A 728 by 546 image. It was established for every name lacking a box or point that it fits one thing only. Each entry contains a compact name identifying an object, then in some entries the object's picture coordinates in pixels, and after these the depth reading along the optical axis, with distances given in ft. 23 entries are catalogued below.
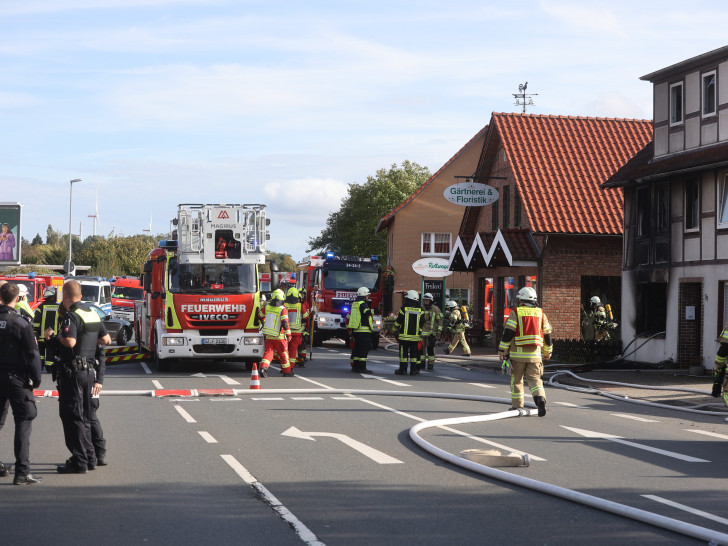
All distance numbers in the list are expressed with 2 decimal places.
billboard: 186.29
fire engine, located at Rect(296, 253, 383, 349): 111.55
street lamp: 186.19
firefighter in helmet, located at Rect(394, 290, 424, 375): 72.95
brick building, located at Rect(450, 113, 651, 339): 106.93
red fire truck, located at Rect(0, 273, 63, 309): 117.70
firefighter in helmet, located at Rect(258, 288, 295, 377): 67.26
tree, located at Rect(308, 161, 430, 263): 251.60
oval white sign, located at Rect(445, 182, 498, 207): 106.01
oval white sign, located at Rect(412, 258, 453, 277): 104.12
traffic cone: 57.26
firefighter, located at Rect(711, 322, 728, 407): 49.85
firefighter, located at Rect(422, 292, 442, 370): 79.77
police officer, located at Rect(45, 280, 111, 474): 30.83
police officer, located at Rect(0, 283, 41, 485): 29.27
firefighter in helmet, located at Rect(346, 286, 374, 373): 75.20
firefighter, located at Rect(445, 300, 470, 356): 99.09
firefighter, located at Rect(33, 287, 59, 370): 57.47
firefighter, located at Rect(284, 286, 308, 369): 72.28
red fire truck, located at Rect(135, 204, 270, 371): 71.20
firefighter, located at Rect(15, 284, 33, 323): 54.79
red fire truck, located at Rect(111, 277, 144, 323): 137.18
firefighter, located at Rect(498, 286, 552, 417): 48.19
